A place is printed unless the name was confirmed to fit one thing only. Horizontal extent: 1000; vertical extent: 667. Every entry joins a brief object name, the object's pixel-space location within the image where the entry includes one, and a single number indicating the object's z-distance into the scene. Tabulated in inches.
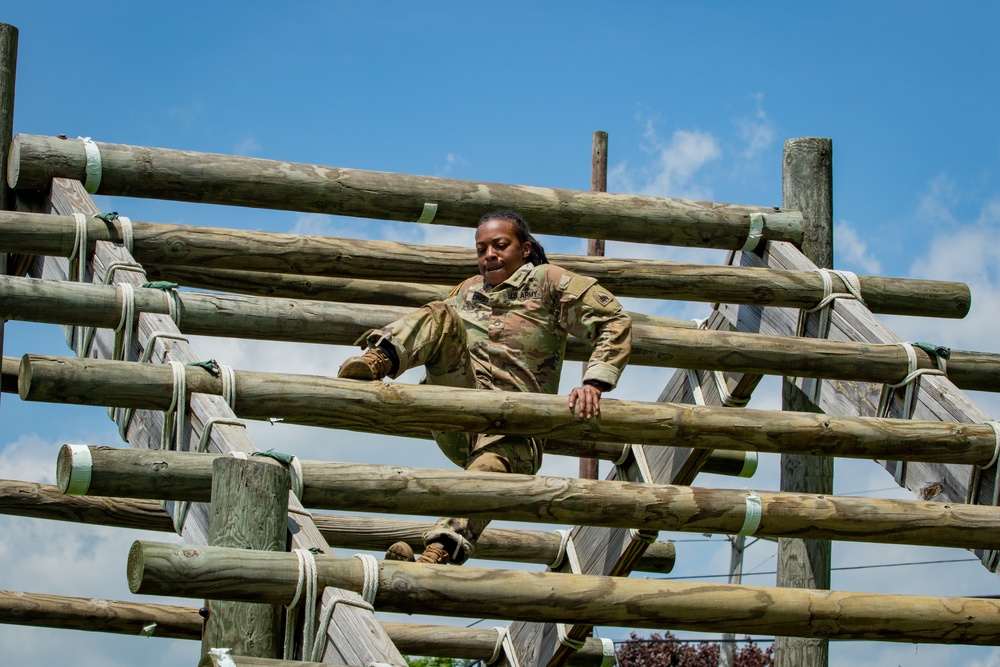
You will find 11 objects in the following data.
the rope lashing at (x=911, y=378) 464.8
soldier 398.8
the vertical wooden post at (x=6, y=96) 498.2
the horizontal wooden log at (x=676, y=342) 457.2
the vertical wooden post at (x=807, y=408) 527.5
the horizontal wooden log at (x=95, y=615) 513.5
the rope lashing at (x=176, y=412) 352.2
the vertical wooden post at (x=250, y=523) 294.9
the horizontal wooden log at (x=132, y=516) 508.4
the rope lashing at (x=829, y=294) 520.0
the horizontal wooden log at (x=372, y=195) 491.4
